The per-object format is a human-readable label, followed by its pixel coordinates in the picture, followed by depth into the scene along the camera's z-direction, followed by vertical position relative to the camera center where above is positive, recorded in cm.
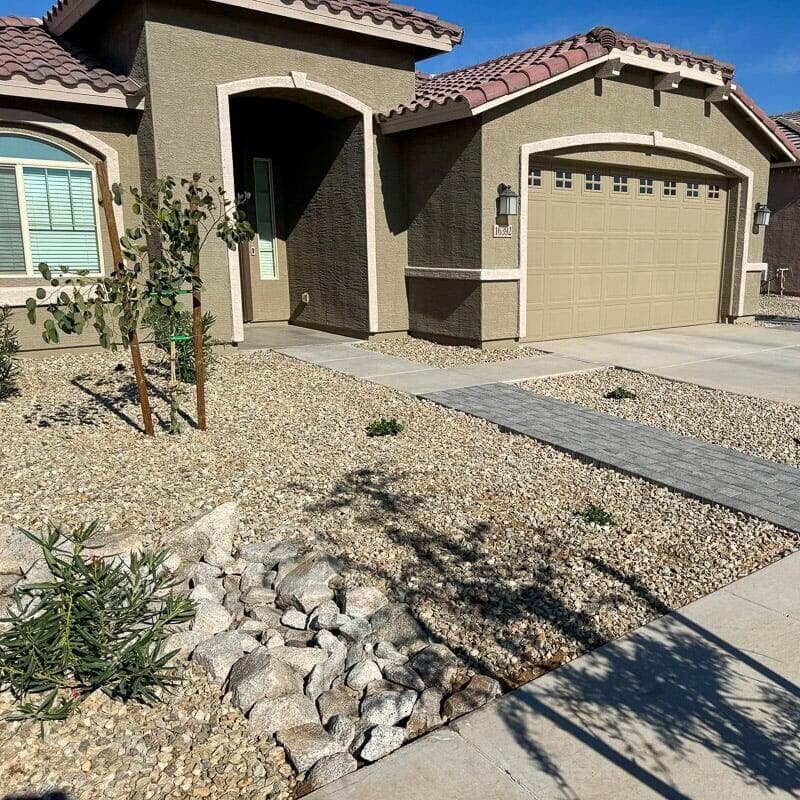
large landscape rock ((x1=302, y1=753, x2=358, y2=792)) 270 -185
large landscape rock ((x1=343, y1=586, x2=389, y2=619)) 390 -183
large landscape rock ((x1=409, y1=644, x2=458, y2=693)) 333 -186
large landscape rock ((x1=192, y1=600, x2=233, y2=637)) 370 -180
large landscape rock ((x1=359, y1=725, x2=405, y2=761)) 282 -184
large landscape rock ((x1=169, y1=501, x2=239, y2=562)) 454 -174
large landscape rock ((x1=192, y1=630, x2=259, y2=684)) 337 -181
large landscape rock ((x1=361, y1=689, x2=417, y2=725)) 304 -184
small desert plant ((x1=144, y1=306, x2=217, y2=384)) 632 -86
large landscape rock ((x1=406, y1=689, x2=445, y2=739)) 300 -186
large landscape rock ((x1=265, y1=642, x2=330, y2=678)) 343 -184
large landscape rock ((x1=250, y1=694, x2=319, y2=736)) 300 -184
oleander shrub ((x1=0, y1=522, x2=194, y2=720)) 304 -160
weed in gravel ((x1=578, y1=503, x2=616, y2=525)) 495 -178
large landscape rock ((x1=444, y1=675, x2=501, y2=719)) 310 -185
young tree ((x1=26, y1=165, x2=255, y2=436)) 540 -28
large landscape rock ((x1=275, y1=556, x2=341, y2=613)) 403 -181
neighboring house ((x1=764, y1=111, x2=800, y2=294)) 2091 +30
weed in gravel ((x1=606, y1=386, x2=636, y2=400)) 824 -167
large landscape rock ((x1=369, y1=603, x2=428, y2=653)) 365 -185
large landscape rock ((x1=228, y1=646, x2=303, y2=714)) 316 -181
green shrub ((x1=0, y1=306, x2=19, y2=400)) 776 -121
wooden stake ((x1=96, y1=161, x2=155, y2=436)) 577 -70
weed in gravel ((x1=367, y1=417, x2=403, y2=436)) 680 -164
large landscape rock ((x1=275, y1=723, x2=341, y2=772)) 281 -185
